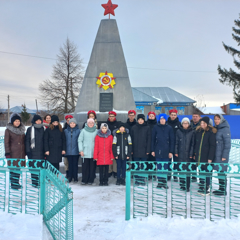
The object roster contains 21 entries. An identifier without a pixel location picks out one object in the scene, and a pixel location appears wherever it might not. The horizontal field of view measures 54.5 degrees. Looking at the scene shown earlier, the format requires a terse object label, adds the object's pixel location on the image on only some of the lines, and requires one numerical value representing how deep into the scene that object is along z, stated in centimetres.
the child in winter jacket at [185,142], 425
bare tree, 1709
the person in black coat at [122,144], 450
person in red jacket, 450
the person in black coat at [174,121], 477
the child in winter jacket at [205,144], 398
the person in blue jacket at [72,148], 473
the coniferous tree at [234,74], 1584
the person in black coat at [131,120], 509
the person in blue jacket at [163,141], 442
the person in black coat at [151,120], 492
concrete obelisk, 607
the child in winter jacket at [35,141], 441
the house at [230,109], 2659
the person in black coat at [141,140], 460
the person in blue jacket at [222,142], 390
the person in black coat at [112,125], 504
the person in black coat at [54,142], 455
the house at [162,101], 2030
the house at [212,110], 3052
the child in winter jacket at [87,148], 459
